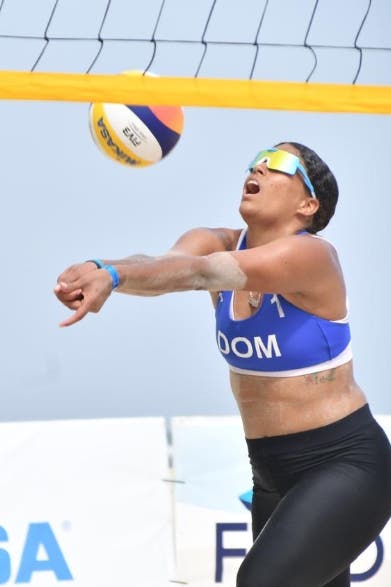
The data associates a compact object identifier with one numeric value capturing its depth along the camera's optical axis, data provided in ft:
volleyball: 24.98
